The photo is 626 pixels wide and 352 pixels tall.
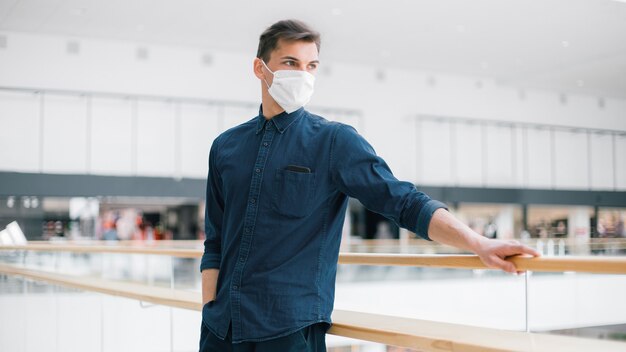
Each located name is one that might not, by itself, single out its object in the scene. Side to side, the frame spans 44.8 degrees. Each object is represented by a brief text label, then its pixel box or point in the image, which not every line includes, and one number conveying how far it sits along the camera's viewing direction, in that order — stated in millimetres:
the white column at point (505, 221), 29938
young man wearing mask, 2170
